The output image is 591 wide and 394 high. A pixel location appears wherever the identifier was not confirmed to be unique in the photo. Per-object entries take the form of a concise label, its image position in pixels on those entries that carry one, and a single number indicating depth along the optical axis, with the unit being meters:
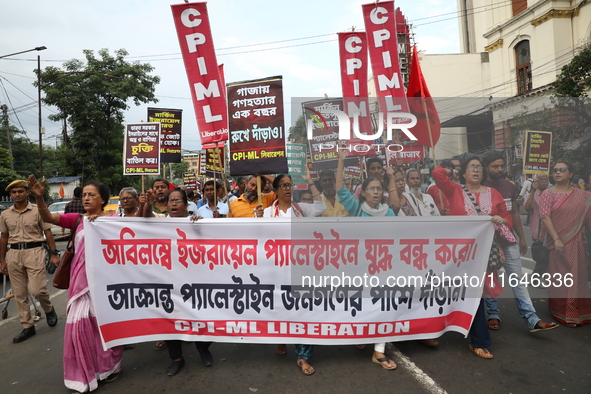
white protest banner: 3.33
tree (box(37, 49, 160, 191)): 23.33
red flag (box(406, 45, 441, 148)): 4.65
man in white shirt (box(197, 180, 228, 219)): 6.10
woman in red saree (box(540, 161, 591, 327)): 4.17
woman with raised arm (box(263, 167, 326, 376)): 3.97
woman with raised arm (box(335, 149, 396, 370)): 3.98
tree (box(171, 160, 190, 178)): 59.59
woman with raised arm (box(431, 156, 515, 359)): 3.98
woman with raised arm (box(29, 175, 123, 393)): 3.07
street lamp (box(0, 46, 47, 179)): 20.11
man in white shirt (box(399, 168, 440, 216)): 4.23
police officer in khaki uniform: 4.42
